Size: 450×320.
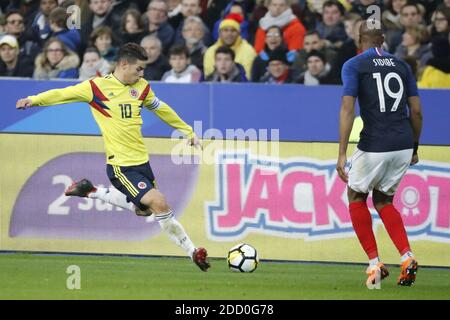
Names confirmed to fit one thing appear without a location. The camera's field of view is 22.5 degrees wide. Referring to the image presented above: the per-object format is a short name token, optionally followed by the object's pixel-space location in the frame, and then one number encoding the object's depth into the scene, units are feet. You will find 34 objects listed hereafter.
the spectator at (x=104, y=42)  51.55
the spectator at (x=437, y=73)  46.26
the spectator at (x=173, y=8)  53.62
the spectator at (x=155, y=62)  49.75
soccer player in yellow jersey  36.09
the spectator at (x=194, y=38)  50.70
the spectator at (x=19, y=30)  54.03
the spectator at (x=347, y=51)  47.88
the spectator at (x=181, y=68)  48.24
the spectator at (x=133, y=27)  52.11
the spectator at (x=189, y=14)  51.96
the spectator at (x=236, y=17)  52.08
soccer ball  35.99
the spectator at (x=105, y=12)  54.03
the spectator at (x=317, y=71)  47.70
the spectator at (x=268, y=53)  49.16
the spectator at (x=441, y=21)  47.88
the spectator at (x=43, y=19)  54.44
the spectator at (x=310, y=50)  48.57
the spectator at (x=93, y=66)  50.44
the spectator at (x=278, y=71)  48.57
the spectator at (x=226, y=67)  47.76
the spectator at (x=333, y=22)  49.83
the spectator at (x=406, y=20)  48.49
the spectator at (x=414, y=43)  47.80
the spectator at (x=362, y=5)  50.31
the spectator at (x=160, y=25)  52.08
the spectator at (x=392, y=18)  49.21
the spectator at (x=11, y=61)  52.11
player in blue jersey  33.27
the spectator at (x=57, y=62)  50.39
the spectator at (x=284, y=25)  50.47
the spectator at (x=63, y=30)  52.49
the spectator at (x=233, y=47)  49.78
